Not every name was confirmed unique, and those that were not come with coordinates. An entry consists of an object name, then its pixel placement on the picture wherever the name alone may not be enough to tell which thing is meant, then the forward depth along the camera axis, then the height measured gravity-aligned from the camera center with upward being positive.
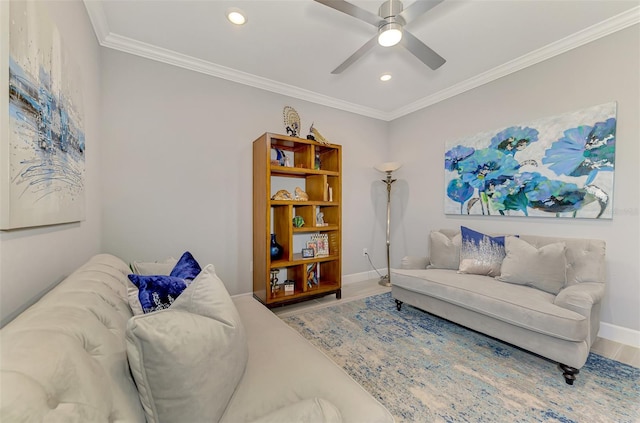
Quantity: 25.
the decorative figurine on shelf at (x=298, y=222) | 3.13 -0.16
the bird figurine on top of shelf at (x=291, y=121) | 3.24 +1.12
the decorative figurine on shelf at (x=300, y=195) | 3.16 +0.17
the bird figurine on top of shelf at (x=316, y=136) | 3.15 +0.89
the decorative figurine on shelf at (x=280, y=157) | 3.10 +0.63
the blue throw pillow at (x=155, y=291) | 1.04 -0.34
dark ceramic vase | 2.95 -0.48
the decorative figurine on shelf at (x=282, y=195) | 3.00 +0.16
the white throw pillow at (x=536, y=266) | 2.13 -0.50
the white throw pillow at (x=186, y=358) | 0.70 -0.44
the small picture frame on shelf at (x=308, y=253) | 3.14 -0.54
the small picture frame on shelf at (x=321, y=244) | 3.25 -0.45
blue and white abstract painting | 0.87 +0.37
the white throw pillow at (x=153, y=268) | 1.62 -0.39
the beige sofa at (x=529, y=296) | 1.70 -0.70
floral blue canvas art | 2.26 +0.42
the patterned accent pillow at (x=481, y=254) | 2.53 -0.46
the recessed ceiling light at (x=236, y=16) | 2.05 +1.58
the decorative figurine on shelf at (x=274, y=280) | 3.01 -0.85
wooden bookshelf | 2.83 -0.08
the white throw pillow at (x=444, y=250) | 2.85 -0.47
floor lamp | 3.76 +0.36
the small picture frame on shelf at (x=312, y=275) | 3.21 -0.83
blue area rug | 1.46 -1.15
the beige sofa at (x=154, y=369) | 0.53 -0.42
